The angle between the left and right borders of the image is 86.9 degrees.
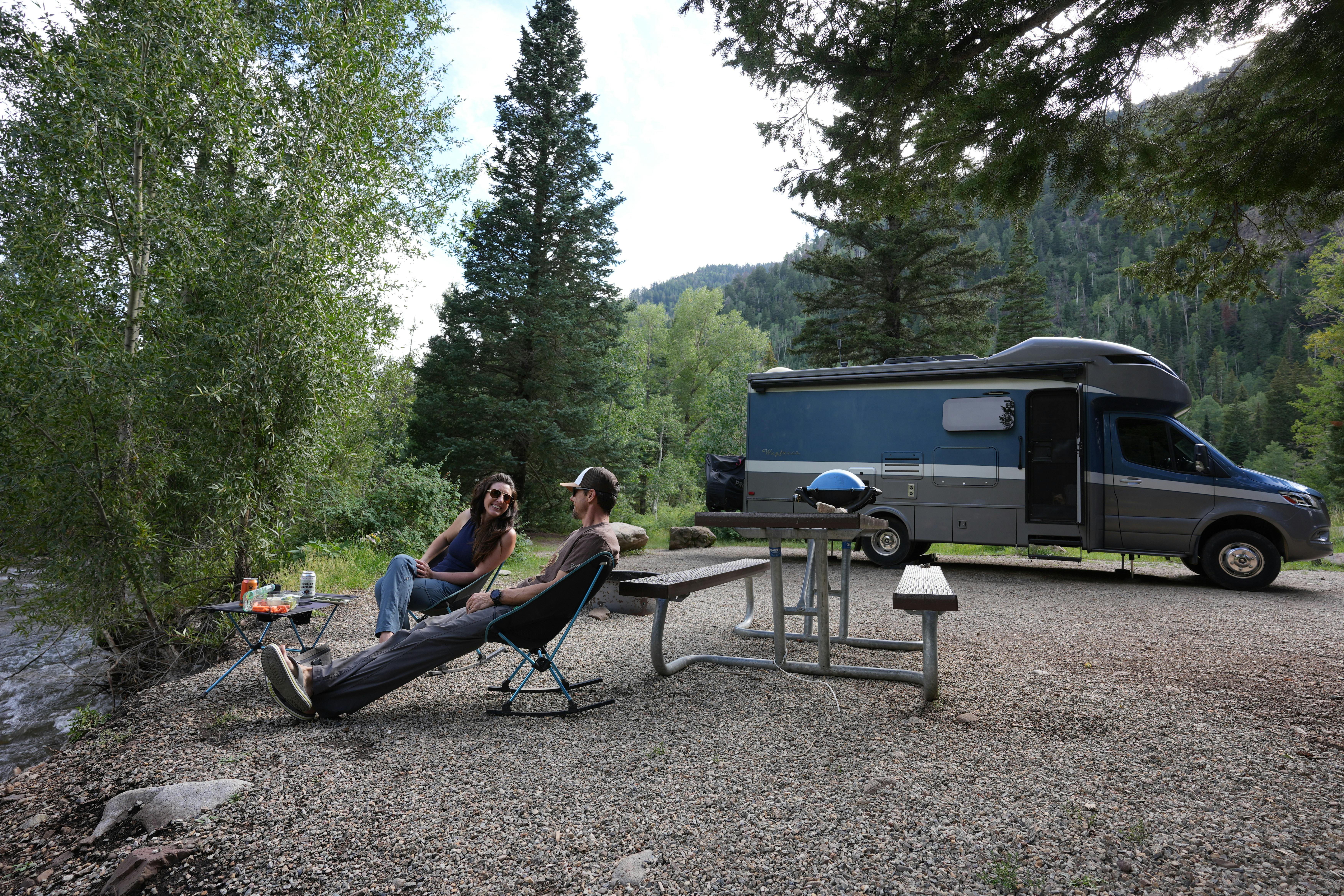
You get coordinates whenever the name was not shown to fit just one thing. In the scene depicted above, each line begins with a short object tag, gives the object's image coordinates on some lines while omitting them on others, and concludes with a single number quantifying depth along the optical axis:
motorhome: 8.24
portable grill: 4.39
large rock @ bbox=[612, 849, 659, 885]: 2.03
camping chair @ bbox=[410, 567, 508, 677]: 4.52
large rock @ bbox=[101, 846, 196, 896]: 2.12
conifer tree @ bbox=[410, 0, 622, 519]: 16.84
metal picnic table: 3.60
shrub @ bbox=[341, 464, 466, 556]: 9.97
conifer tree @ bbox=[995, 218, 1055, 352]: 26.78
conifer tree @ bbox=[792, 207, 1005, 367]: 18.30
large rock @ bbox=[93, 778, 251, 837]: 2.50
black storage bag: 10.93
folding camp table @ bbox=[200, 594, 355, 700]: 4.29
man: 3.39
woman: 4.48
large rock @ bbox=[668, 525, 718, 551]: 13.27
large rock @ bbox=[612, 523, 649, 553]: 10.84
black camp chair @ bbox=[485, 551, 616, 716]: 3.42
